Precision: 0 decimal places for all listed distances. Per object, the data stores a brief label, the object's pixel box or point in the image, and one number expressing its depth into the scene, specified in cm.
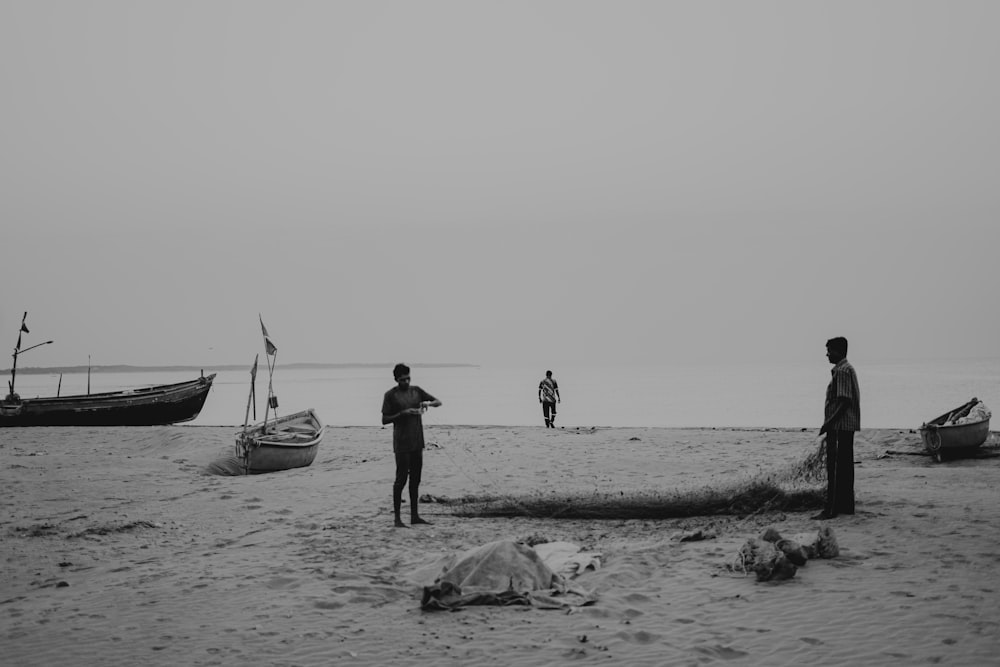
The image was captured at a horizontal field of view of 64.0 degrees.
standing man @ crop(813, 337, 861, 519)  872
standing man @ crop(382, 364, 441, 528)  941
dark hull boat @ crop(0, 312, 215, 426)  2730
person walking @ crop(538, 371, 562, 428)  2291
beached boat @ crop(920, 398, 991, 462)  1376
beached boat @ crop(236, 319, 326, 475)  1458
